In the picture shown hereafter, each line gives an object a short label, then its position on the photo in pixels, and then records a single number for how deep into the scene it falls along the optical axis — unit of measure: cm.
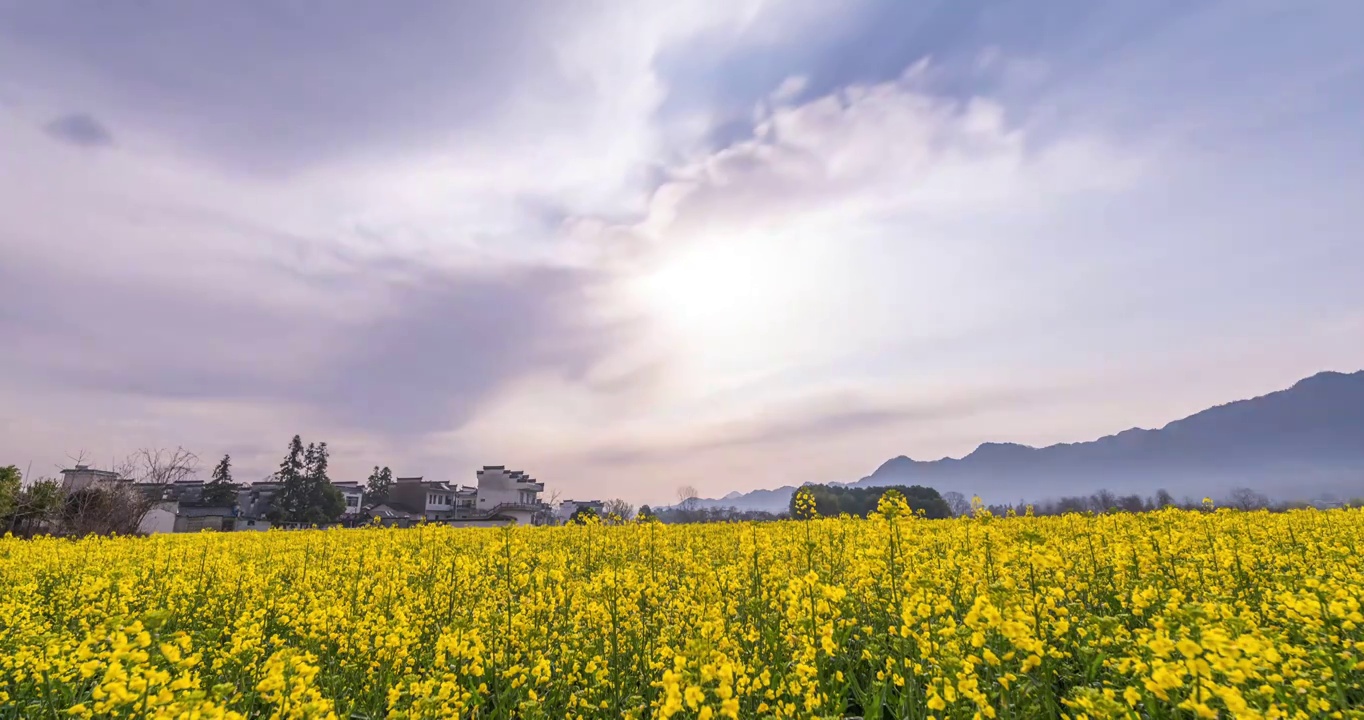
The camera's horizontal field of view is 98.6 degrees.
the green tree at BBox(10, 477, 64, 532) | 3300
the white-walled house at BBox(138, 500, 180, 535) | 5112
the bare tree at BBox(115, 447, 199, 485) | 4266
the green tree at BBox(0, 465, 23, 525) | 3057
